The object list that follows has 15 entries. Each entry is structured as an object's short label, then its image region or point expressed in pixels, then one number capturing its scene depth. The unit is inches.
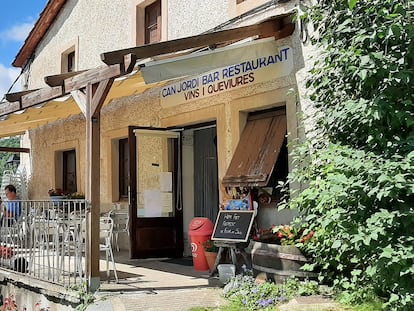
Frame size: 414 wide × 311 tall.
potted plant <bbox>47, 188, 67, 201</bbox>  535.1
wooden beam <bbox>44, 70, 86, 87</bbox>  289.0
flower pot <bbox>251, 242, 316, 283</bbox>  242.5
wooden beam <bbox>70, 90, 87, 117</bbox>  277.4
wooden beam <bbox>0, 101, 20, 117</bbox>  347.5
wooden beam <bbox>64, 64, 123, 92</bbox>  251.9
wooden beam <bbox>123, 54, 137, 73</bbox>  242.8
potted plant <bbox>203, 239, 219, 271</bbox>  323.3
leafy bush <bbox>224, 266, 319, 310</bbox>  224.9
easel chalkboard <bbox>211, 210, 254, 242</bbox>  296.7
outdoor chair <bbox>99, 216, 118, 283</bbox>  294.7
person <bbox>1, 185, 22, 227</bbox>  343.0
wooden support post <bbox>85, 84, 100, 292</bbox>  259.3
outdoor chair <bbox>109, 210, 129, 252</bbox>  443.9
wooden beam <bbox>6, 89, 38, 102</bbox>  334.3
